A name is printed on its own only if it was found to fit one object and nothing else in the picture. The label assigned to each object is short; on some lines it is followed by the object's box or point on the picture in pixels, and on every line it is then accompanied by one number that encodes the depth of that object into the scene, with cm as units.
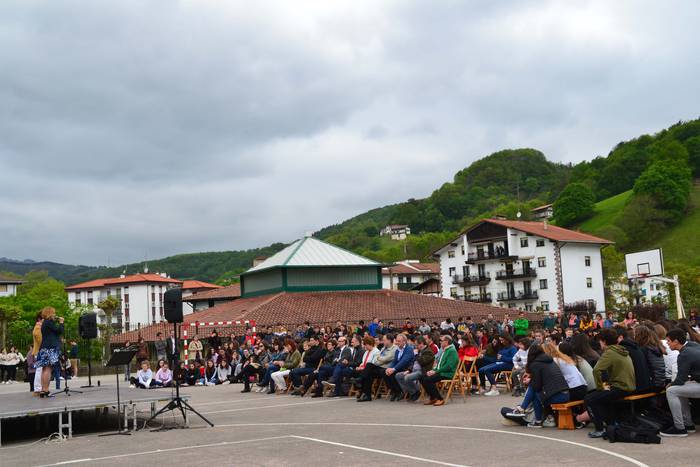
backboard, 3884
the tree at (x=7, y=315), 3531
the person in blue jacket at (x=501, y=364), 1572
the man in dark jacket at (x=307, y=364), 1844
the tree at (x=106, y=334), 3782
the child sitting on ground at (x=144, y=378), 2156
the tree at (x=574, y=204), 10394
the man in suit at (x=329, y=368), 1747
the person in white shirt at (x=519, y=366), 1536
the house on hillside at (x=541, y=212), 12238
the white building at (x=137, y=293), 12775
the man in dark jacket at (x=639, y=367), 974
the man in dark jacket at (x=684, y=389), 919
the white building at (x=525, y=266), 7225
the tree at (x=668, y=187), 9244
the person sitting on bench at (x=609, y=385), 959
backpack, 895
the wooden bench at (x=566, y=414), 1043
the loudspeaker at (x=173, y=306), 1198
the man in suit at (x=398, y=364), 1551
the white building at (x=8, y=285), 11506
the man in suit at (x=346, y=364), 1712
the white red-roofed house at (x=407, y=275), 10047
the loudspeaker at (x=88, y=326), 1628
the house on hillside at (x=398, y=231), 14582
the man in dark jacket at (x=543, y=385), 1052
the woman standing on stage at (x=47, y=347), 1366
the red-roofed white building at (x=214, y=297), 7075
